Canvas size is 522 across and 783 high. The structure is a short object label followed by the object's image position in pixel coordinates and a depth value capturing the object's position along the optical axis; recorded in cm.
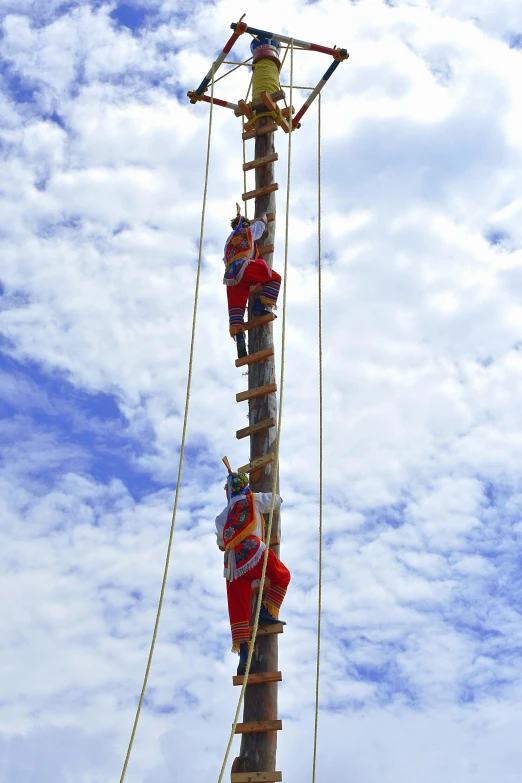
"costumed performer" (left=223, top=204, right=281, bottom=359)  756
